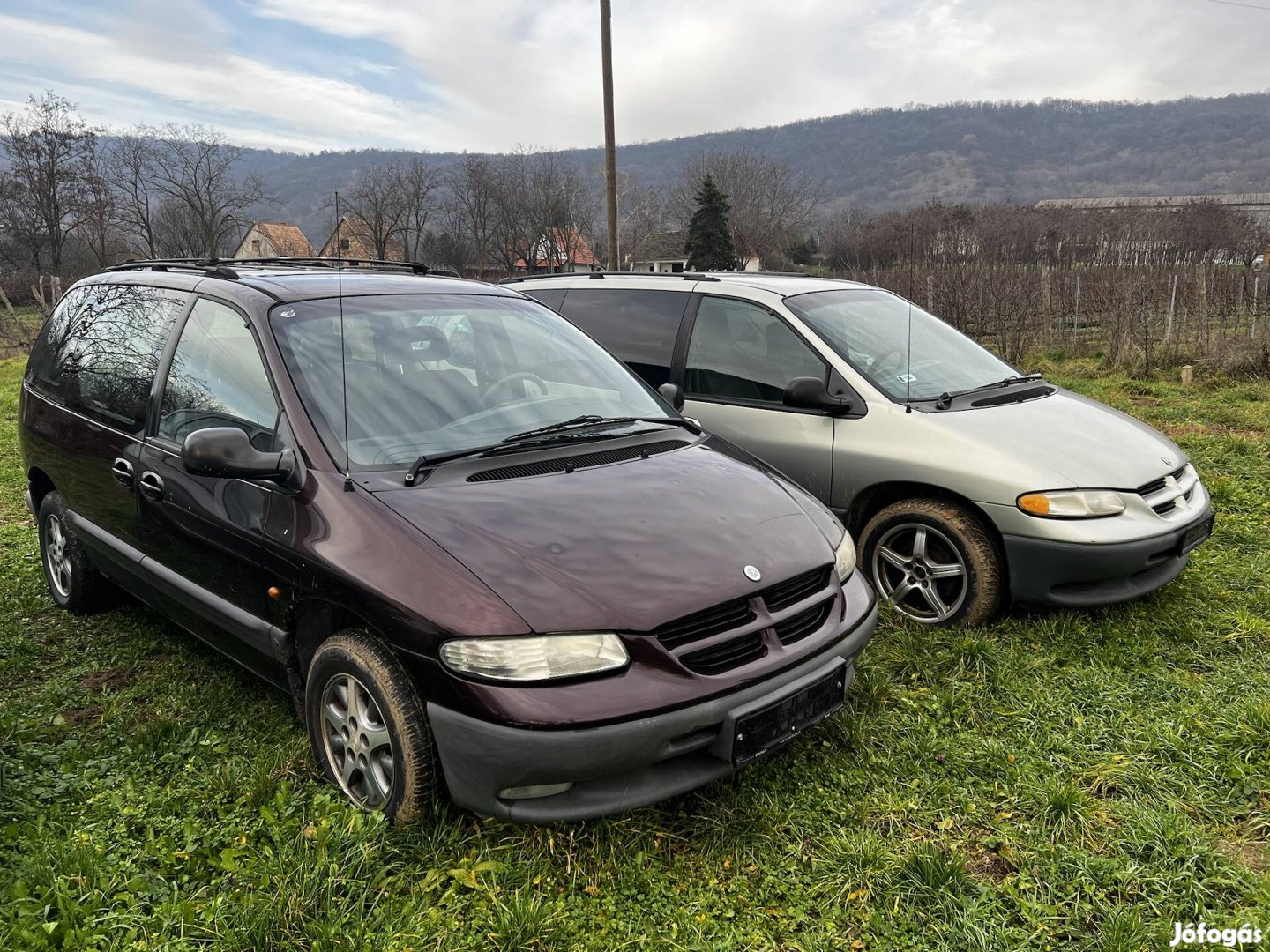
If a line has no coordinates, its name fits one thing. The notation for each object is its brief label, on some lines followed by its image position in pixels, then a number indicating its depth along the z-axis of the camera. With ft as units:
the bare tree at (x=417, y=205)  207.00
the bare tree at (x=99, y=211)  124.77
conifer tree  178.81
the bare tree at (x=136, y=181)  142.92
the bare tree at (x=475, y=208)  215.72
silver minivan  12.78
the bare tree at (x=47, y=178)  119.34
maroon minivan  7.57
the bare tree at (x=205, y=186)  149.07
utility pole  56.75
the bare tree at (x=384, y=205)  198.70
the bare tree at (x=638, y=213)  229.86
